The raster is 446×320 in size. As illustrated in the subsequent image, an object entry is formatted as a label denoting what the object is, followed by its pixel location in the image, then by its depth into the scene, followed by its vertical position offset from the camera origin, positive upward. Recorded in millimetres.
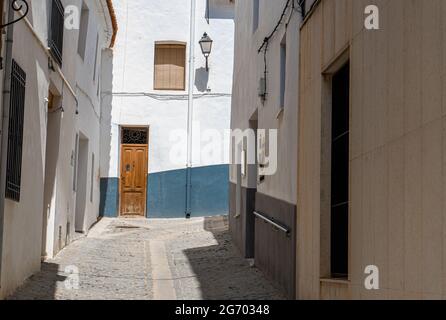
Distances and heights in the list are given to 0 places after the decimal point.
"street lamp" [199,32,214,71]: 20359 +4325
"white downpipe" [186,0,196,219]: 20797 +2324
